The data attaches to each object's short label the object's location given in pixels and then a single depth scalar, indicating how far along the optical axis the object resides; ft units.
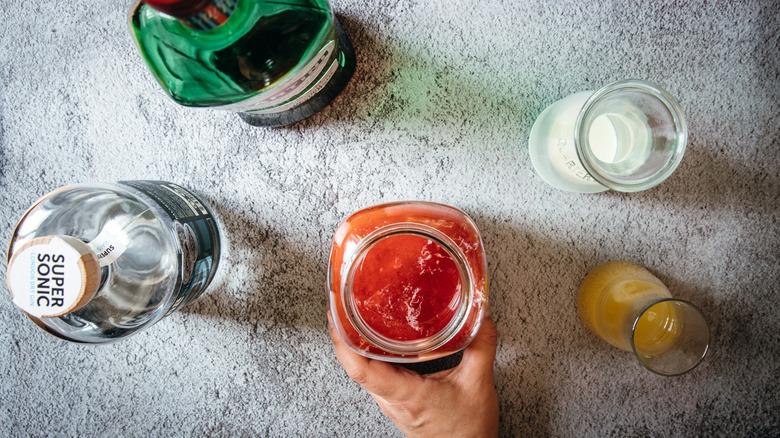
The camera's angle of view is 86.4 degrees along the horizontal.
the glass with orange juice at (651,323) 1.73
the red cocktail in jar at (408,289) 1.33
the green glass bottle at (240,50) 1.20
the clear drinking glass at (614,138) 1.57
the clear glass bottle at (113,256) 1.28
